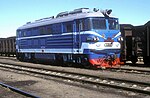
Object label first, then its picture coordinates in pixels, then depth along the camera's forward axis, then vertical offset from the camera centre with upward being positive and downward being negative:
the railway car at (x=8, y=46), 38.56 +0.27
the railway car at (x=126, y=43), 22.27 +0.29
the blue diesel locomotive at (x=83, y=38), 17.36 +0.54
